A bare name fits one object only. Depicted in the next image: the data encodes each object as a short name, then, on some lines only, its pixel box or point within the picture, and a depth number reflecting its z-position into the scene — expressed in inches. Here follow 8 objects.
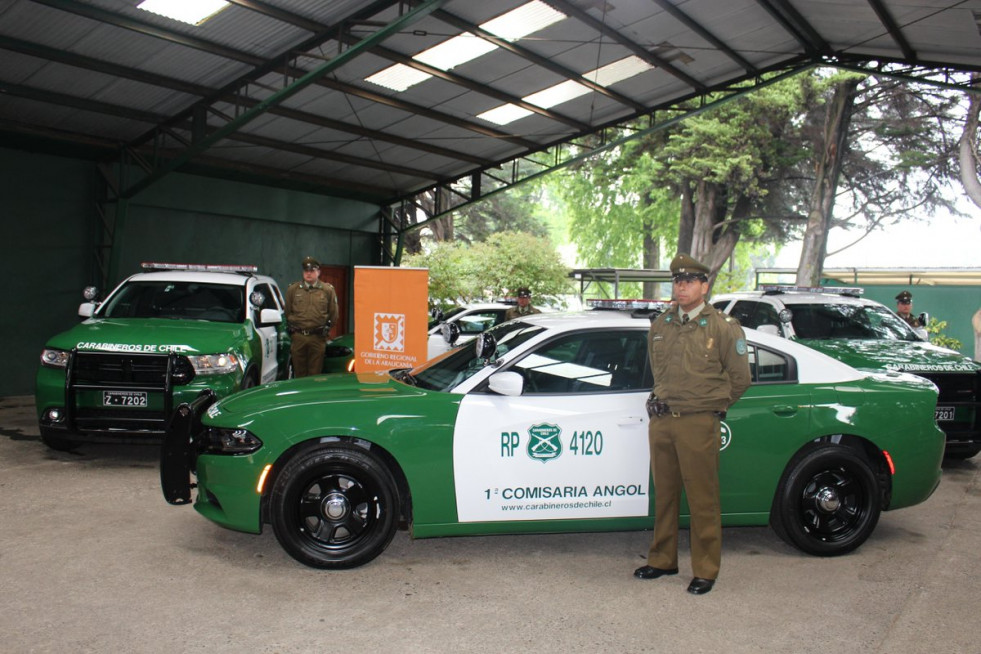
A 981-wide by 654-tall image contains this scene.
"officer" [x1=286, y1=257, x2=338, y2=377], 408.5
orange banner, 382.3
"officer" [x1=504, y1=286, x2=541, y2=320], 490.0
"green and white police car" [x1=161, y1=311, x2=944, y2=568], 205.8
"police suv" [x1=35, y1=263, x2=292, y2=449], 304.5
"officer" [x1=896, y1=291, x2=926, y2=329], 446.0
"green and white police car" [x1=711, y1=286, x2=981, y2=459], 333.4
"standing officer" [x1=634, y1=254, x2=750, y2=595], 195.8
